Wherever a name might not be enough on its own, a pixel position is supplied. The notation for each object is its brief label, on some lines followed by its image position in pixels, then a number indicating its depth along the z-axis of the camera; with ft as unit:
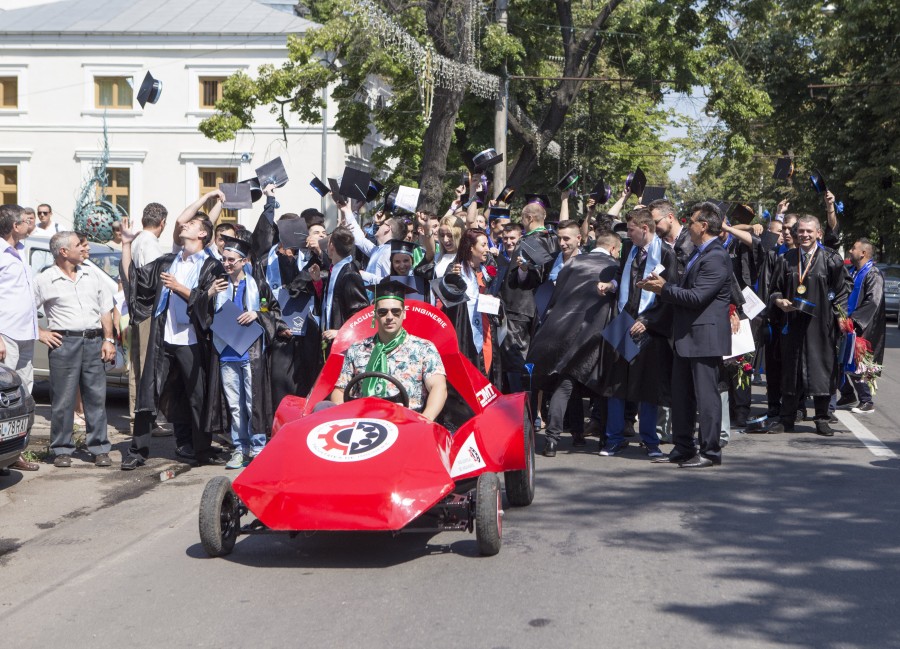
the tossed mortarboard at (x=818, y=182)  40.16
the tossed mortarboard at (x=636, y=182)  41.52
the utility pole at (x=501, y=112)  83.10
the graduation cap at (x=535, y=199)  40.12
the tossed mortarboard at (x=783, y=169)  41.14
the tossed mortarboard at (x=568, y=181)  43.11
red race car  20.13
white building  153.89
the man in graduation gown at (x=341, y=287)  32.04
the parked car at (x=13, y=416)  27.56
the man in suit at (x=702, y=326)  30.48
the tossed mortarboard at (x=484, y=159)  41.01
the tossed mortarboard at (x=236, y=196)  33.68
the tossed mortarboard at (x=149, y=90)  43.21
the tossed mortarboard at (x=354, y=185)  35.88
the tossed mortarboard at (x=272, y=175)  35.09
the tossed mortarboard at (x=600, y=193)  43.83
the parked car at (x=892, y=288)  116.88
